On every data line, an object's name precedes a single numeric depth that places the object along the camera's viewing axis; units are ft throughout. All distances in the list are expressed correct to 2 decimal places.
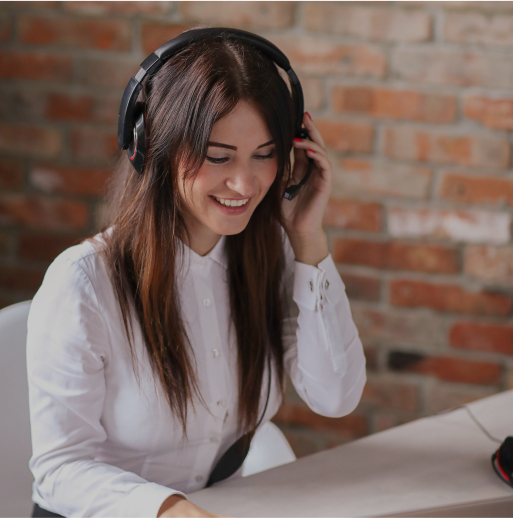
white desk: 8.68
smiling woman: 8.77
